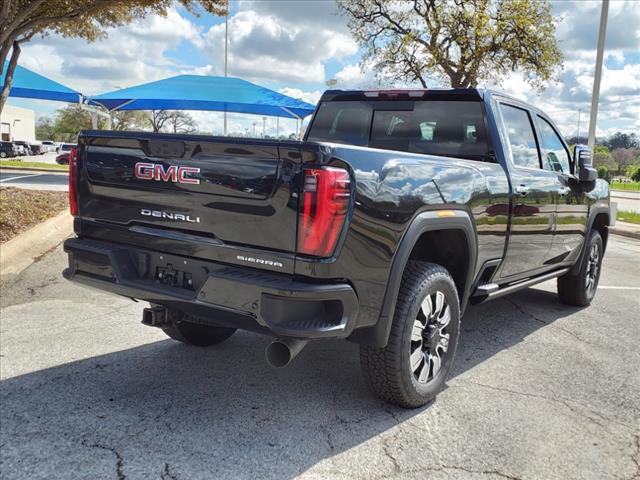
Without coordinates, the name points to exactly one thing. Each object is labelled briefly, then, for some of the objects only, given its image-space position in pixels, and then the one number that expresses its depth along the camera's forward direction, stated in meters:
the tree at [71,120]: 74.94
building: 74.62
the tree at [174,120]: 54.62
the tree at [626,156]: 99.88
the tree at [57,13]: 8.80
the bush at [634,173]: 65.44
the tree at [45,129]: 107.75
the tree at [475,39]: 21.97
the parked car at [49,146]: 64.55
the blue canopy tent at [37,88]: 13.90
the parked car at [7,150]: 45.56
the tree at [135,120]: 60.86
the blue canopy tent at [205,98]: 16.17
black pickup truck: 2.67
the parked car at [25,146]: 48.91
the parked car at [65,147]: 46.06
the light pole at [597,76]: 16.05
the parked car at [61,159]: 36.61
